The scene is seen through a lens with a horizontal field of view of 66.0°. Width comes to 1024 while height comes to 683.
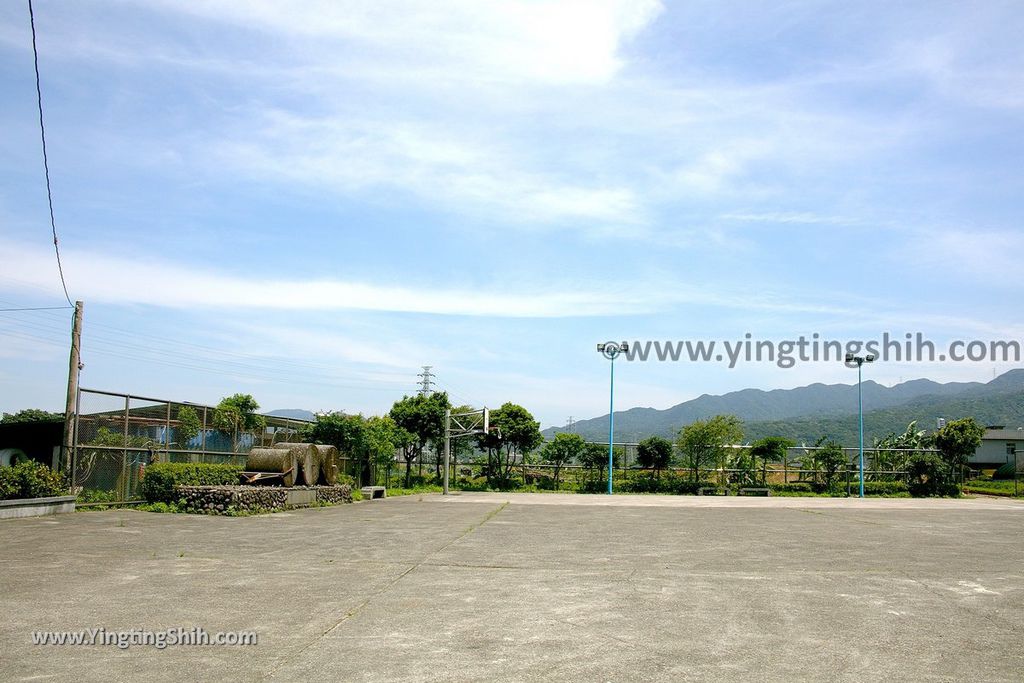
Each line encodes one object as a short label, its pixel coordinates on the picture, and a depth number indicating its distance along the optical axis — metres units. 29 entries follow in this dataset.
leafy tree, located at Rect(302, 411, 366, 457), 33.34
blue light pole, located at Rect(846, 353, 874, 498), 44.94
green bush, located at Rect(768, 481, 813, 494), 45.78
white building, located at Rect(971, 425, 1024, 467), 72.31
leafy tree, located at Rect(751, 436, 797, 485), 46.25
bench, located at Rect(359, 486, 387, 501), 30.76
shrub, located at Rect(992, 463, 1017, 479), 62.68
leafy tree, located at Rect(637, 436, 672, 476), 48.50
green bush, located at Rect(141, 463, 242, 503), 21.03
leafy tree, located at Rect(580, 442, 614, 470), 48.38
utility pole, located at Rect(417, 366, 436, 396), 85.12
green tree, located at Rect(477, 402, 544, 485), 48.84
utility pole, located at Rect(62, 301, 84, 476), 19.31
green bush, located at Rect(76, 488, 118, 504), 19.73
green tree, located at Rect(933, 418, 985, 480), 46.16
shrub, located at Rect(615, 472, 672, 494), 47.16
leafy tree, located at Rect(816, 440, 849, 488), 46.75
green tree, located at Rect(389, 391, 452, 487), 48.38
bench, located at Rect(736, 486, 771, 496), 43.53
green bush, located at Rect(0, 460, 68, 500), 17.31
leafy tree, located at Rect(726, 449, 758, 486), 47.12
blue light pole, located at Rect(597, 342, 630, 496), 47.09
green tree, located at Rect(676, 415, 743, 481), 47.59
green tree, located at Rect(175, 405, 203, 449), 23.25
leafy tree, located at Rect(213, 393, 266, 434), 25.62
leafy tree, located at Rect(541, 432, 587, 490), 48.72
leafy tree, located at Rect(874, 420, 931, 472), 48.53
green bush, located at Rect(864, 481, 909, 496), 45.53
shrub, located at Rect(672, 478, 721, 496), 46.16
